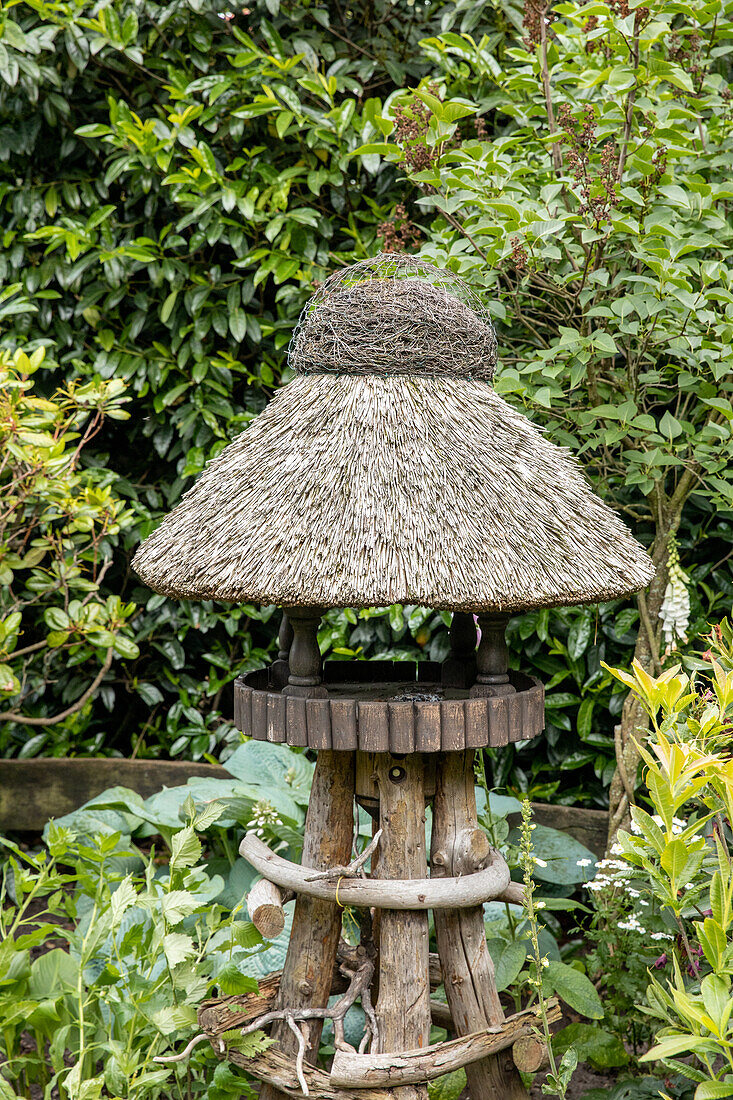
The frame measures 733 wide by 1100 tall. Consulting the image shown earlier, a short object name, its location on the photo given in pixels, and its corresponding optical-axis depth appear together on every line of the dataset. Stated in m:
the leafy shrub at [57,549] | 3.78
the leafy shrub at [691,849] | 1.76
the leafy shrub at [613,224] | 2.84
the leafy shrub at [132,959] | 2.31
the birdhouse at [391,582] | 2.10
